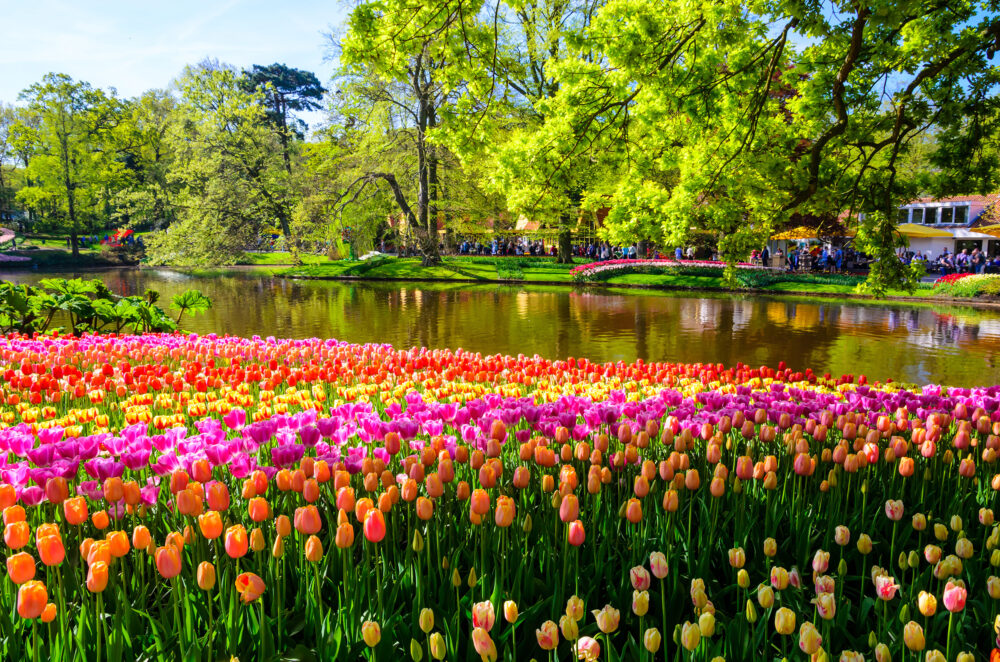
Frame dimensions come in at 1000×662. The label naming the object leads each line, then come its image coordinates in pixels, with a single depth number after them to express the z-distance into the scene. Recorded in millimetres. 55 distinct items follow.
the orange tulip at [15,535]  1944
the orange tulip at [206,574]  1853
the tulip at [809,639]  1613
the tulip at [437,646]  1620
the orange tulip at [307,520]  2066
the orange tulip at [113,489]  2268
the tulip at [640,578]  1832
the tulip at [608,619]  1667
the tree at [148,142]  52844
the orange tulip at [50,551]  1829
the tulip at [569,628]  1669
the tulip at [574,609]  1697
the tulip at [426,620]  1767
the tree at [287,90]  63906
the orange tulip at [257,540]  2078
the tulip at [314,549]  1977
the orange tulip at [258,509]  2174
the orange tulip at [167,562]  1845
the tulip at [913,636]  1604
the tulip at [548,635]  1695
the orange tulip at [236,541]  1907
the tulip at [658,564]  1941
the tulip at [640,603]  1768
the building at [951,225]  40094
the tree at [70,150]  48688
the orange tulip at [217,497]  2193
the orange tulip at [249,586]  1834
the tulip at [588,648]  1604
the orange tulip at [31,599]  1679
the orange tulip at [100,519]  2230
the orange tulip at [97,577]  1777
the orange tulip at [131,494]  2293
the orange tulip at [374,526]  2041
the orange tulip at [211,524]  2006
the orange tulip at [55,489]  2273
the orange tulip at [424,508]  2266
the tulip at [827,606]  1793
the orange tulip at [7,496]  2139
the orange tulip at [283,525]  2082
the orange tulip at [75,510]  2184
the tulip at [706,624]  1682
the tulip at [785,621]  1663
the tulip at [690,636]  1616
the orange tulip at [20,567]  1730
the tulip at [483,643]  1581
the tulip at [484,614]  1640
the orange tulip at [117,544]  1883
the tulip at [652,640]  1630
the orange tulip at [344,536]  2039
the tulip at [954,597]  1700
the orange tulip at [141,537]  2045
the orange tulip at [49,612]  1756
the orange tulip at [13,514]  2079
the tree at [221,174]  32781
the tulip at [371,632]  1699
